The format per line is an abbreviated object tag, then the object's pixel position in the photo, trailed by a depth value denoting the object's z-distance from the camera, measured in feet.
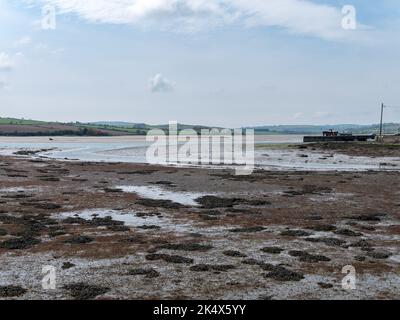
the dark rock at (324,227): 66.74
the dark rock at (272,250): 53.98
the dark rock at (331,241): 57.62
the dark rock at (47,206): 82.54
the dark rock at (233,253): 52.08
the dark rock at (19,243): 54.70
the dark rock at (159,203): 86.28
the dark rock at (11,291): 38.81
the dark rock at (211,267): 46.75
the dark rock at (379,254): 52.01
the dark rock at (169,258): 49.40
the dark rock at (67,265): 47.06
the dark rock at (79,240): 57.62
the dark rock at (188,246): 54.74
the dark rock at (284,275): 44.01
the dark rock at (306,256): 50.57
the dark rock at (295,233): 62.90
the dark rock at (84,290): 38.70
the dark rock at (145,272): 44.49
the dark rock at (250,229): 65.92
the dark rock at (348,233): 63.09
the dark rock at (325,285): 41.63
